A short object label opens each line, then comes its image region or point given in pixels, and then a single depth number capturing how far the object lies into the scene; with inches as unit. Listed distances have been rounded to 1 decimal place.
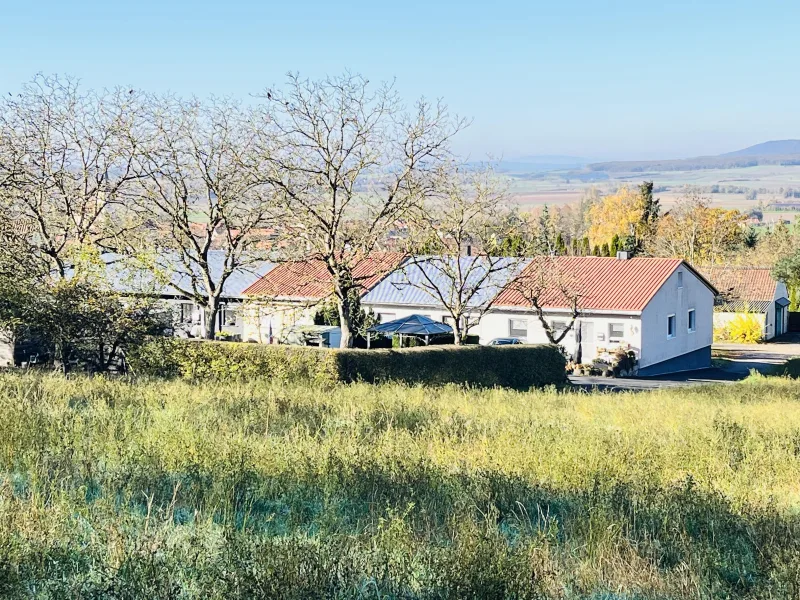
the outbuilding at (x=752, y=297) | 2504.9
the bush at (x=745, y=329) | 2463.1
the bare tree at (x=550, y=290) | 1596.9
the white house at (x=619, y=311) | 1685.5
